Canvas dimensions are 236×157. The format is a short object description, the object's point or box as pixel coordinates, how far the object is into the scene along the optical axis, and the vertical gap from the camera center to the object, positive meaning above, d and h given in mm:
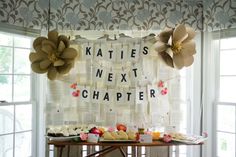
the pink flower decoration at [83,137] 2652 -569
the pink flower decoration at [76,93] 2951 -156
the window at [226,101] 2916 -233
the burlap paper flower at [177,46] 2682 +329
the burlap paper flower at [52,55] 2725 +234
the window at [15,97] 2869 -204
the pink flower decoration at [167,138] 2678 -584
